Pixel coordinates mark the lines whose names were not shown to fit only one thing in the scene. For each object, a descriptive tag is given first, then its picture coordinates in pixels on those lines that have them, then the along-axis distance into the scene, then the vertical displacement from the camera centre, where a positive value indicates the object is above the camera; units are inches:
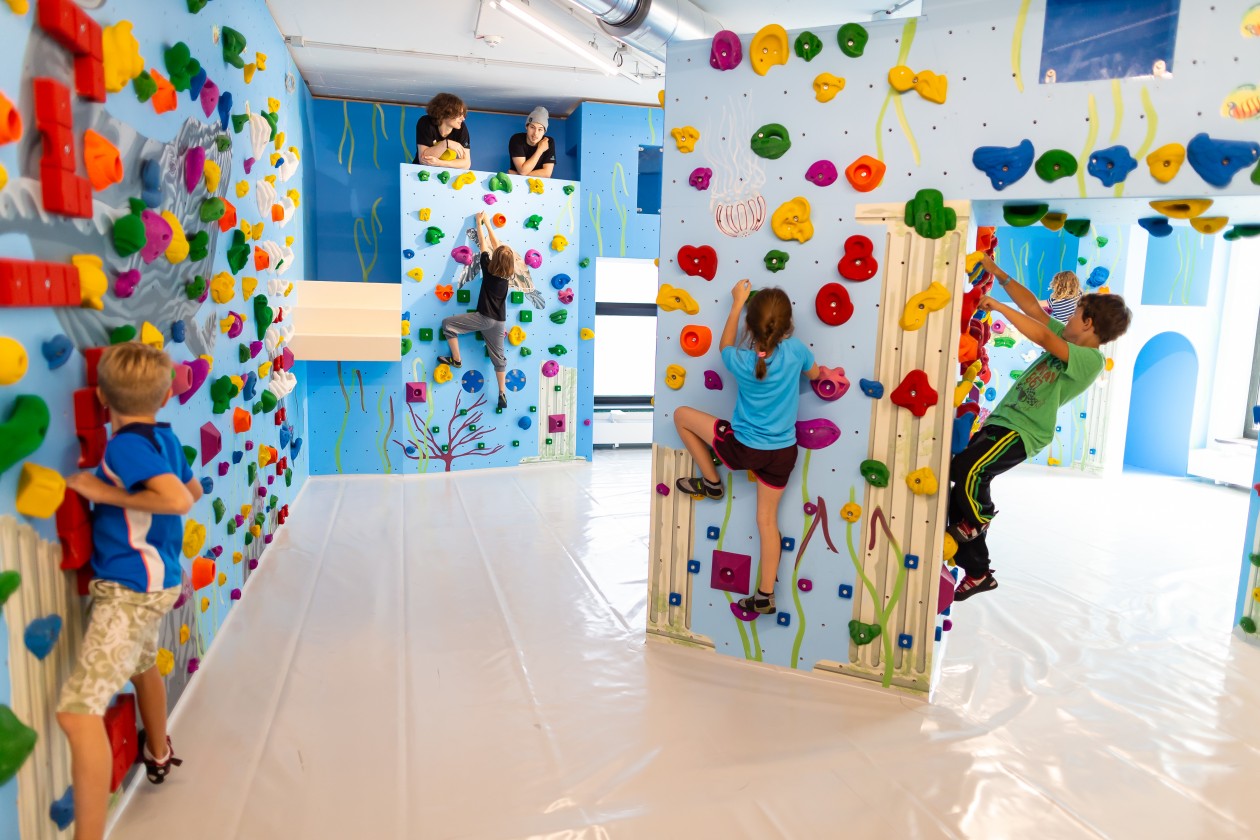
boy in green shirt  116.4 -9.6
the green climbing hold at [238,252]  133.6 +7.5
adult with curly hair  234.1 +48.1
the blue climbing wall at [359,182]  254.4 +36.6
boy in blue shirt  71.4 -22.6
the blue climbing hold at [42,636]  66.7 -27.3
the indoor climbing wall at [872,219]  99.8 +14.6
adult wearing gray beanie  251.8 +48.2
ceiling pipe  152.3 +54.2
